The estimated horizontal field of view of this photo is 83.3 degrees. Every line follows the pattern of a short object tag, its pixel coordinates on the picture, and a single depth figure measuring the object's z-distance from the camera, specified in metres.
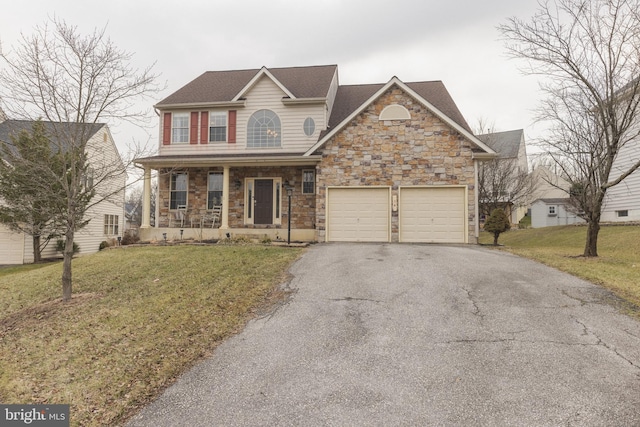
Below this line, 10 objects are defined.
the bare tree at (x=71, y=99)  6.93
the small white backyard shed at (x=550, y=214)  27.66
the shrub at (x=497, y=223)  14.87
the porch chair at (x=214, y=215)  15.84
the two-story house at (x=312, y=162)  13.76
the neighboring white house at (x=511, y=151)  25.37
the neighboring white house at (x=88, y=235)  18.42
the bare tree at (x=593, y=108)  10.88
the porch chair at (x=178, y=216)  15.97
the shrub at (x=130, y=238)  16.23
